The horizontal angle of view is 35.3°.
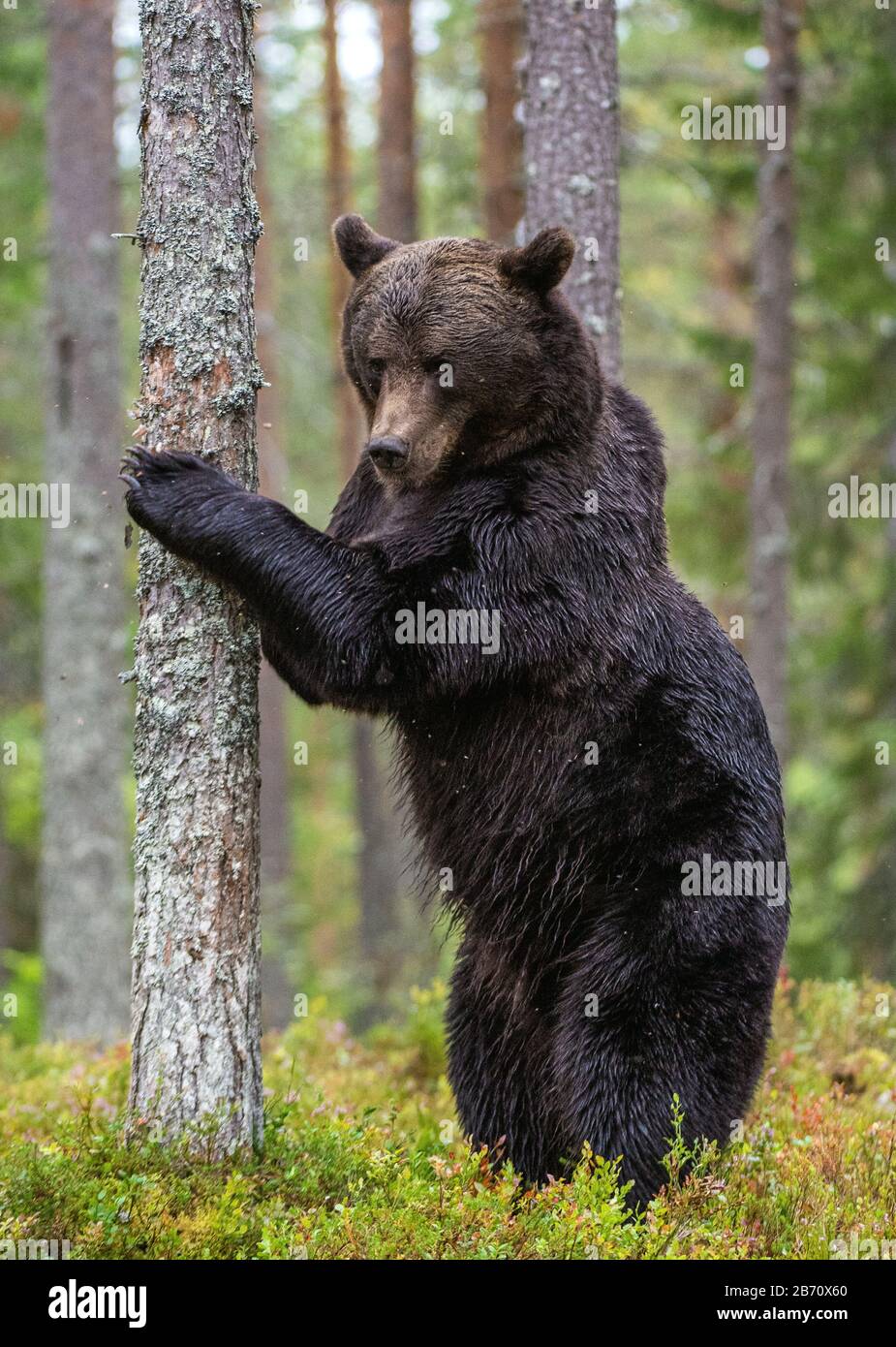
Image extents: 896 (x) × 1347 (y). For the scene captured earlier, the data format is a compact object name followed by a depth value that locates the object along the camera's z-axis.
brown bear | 4.84
